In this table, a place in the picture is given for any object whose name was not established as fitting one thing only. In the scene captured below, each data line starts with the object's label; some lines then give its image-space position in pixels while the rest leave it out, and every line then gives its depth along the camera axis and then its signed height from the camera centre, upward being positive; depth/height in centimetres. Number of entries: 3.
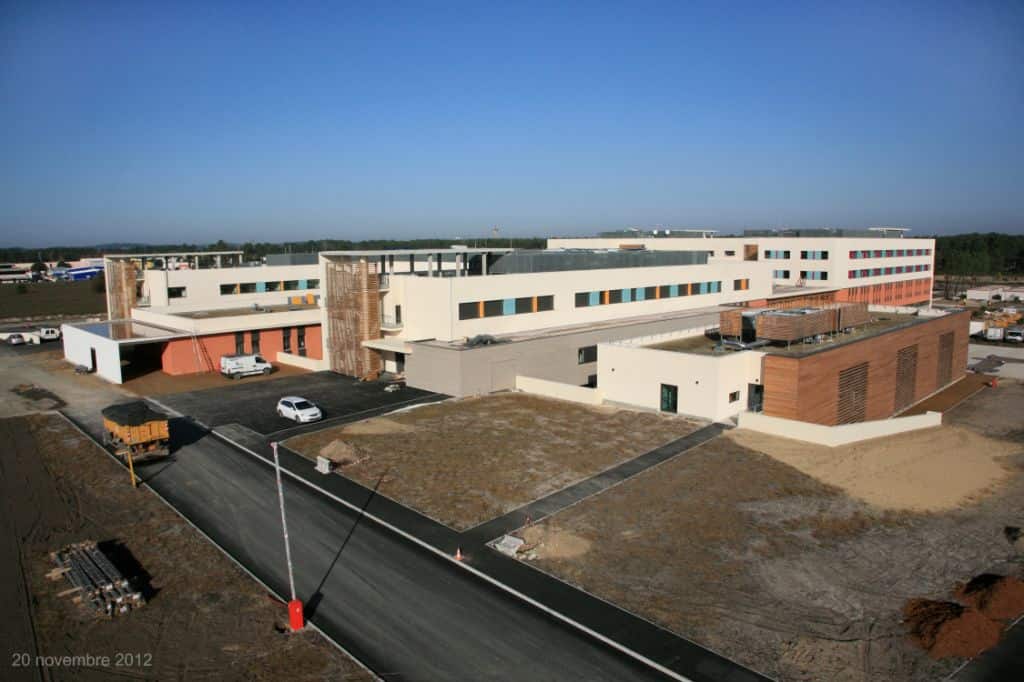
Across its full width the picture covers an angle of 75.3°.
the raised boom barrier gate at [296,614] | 1481 -793
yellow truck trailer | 2628 -688
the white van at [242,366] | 4209 -696
